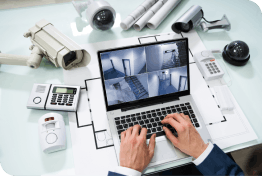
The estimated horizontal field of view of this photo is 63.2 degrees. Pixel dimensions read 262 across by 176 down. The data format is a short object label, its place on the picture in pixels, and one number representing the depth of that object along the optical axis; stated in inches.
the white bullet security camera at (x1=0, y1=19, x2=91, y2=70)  39.3
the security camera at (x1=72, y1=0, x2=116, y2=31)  43.8
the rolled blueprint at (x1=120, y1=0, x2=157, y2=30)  49.2
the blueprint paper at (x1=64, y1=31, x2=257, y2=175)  35.4
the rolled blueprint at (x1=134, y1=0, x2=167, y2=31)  49.4
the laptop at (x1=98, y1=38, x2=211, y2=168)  35.8
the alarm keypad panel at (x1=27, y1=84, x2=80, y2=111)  38.4
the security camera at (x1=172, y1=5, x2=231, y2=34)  48.0
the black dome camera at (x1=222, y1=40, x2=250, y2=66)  44.7
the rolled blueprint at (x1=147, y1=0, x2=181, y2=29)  49.7
